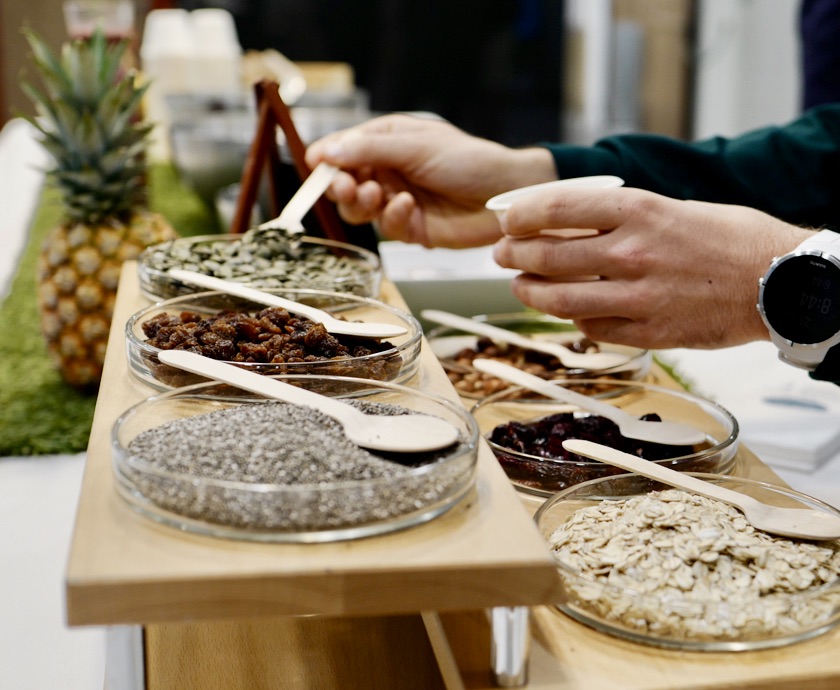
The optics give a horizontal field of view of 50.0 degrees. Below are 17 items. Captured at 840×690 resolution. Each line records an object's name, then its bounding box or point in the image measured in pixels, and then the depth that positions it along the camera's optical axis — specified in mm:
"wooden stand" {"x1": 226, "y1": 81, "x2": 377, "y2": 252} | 1365
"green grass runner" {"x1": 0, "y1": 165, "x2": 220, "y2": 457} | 1345
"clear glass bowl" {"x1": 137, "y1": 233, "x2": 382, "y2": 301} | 1119
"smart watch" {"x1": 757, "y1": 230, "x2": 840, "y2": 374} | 955
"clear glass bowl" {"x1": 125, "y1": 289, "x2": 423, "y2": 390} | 796
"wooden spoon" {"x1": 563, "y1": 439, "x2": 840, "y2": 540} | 778
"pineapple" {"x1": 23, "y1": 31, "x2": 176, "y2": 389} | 1538
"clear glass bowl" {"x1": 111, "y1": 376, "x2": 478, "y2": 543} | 562
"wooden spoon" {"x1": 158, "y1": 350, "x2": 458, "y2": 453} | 639
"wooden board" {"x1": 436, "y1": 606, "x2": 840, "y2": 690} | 625
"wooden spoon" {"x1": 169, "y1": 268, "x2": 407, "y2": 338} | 896
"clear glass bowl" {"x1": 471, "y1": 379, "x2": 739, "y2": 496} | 886
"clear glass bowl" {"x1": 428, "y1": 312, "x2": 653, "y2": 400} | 1222
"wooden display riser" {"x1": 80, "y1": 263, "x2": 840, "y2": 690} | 529
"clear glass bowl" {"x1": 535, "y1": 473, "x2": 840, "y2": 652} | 651
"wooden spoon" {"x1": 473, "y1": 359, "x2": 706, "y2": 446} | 965
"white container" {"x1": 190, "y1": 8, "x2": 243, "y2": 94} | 3885
